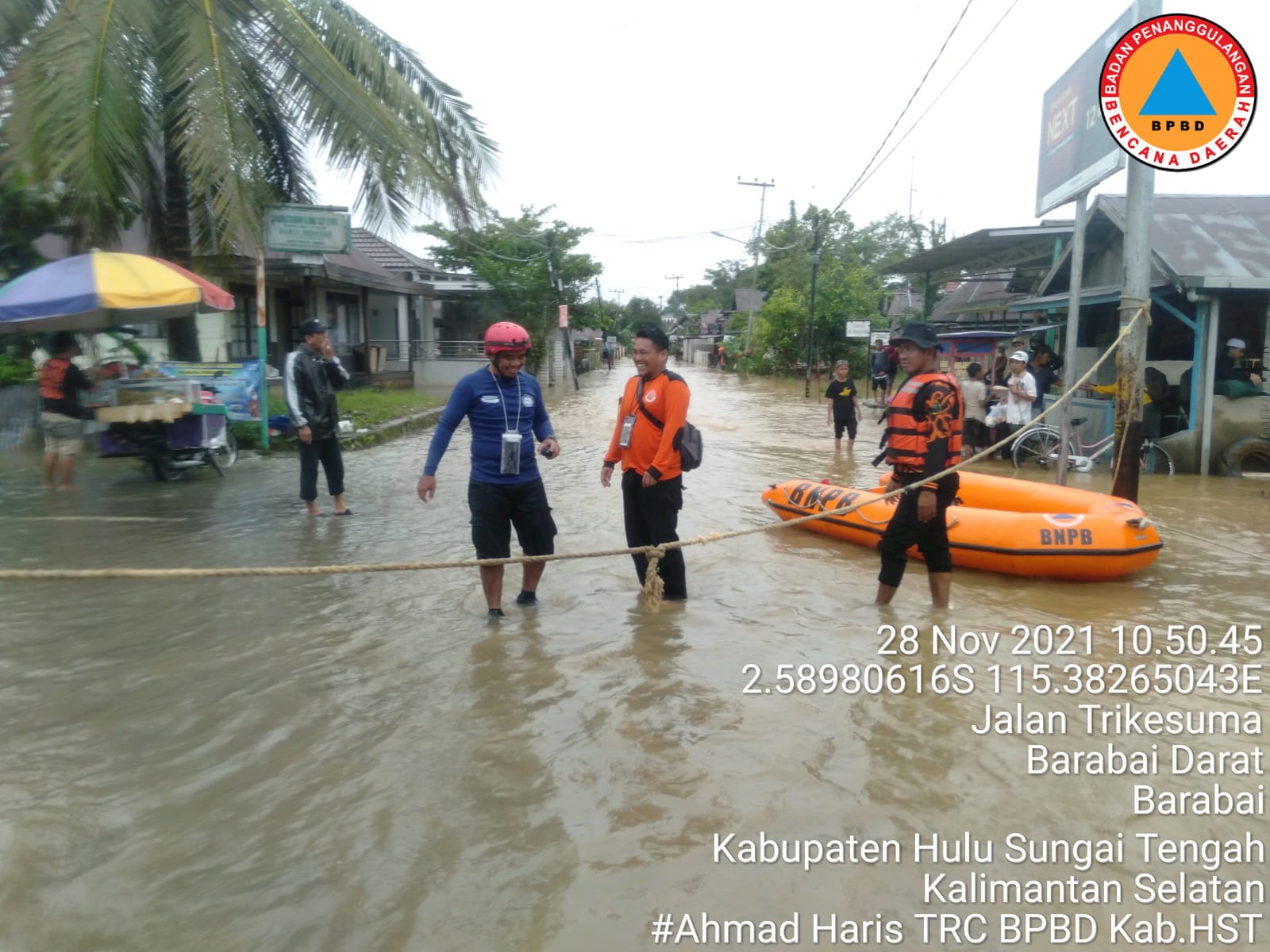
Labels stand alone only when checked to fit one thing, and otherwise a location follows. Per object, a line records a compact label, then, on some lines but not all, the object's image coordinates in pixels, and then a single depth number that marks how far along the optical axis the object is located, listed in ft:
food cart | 32.32
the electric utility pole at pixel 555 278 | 110.32
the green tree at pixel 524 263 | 108.06
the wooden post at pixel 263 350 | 37.91
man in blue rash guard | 18.11
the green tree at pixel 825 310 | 117.60
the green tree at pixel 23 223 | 37.17
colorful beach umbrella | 29.07
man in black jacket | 27.53
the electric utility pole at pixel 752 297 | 163.53
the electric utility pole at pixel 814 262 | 94.51
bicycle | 38.81
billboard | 28.96
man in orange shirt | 18.62
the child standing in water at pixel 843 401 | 46.01
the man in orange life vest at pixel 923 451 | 17.69
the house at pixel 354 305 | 58.80
